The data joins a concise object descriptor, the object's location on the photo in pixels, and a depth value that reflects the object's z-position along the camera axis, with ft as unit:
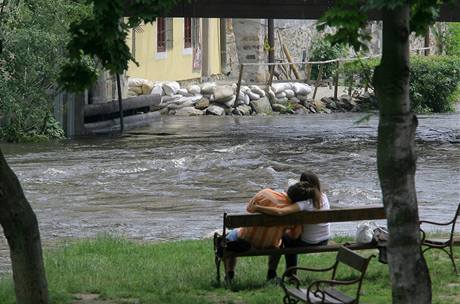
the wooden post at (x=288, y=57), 156.76
